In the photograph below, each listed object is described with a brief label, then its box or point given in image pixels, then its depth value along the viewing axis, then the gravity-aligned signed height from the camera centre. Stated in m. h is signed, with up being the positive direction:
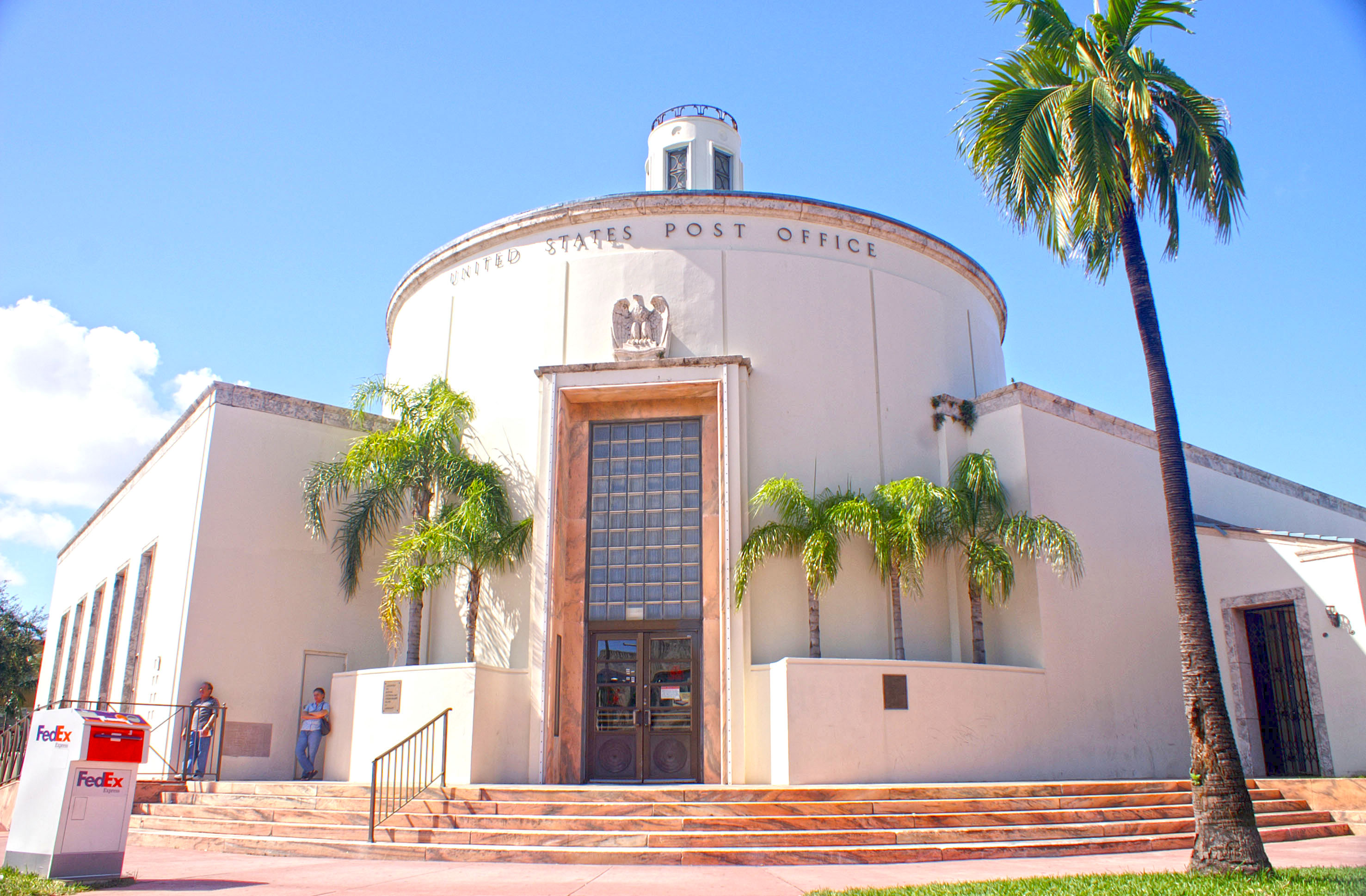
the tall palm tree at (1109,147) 10.70 +6.22
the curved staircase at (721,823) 10.65 -0.93
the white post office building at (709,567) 15.47 +2.77
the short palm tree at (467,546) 16.16 +2.97
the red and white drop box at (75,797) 8.69 -0.47
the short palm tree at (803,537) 15.55 +3.03
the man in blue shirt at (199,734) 15.53 +0.10
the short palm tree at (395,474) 17.00 +4.30
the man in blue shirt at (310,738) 16.09 +0.03
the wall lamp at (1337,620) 15.91 +1.77
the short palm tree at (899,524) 15.76 +3.19
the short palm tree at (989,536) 16.05 +3.12
